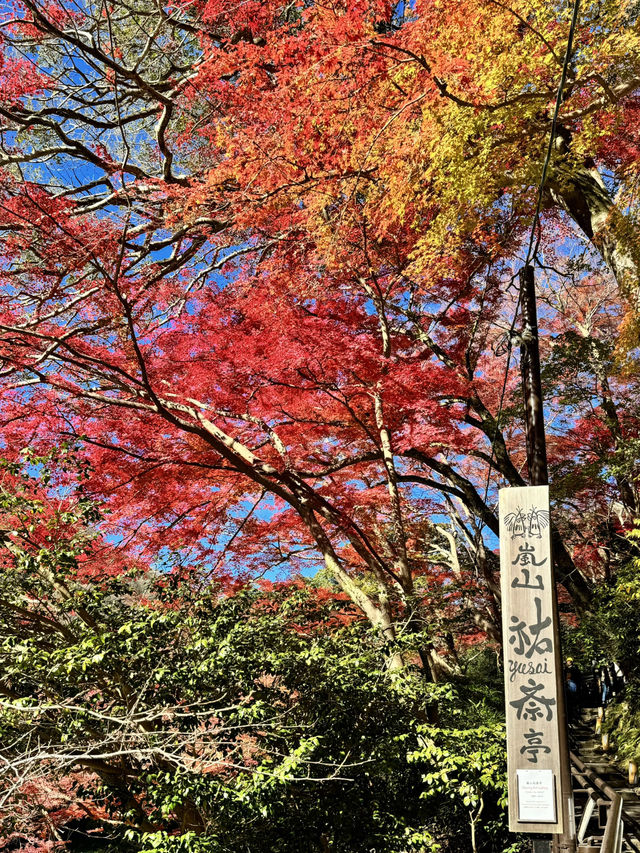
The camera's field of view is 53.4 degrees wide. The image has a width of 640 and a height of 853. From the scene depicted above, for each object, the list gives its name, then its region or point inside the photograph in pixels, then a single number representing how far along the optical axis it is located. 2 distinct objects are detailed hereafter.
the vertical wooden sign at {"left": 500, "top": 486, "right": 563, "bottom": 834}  3.08
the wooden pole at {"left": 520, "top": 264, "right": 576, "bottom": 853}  4.26
